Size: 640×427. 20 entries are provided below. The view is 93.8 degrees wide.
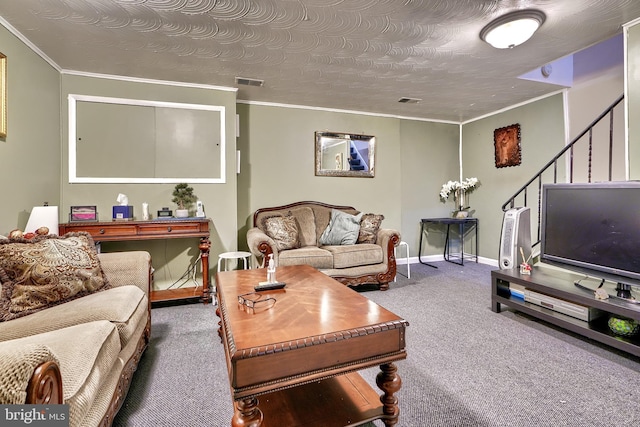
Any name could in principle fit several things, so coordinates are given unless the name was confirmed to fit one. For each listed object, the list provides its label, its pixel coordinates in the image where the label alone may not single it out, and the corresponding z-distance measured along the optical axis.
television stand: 2.00
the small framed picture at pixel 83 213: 2.98
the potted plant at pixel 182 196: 3.38
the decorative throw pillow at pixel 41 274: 1.52
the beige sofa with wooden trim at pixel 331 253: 3.33
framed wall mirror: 4.53
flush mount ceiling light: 2.23
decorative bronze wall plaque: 4.46
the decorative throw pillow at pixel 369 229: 3.91
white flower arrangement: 5.12
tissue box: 3.14
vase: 5.41
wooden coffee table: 1.08
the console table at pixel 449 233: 4.92
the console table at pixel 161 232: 2.83
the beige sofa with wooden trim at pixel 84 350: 0.74
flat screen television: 2.12
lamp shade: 2.38
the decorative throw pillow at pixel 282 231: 3.58
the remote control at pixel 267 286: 1.82
